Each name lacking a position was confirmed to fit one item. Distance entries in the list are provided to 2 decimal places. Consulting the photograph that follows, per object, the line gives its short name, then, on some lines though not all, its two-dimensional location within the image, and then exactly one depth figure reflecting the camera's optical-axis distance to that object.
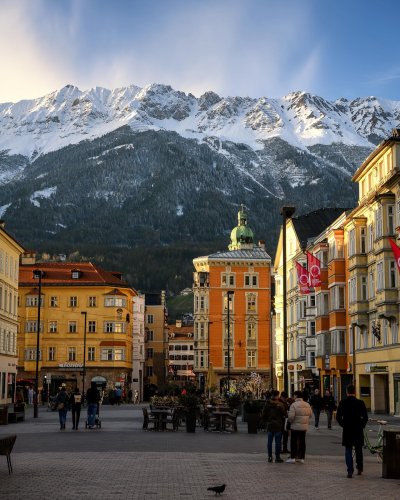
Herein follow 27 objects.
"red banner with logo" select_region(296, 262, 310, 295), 55.75
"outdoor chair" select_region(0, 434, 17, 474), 18.86
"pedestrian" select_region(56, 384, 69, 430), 38.66
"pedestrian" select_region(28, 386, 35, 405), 74.66
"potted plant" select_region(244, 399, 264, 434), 36.72
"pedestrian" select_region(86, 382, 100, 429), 39.00
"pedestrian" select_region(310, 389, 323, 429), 42.12
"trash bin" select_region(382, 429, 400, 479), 19.33
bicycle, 22.45
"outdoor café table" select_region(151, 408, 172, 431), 38.50
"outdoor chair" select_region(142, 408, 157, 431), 38.50
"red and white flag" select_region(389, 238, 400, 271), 40.97
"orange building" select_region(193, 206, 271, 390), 120.12
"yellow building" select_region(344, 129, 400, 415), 53.41
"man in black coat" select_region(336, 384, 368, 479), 19.80
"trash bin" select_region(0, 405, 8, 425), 41.75
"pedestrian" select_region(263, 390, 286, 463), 23.91
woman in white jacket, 23.41
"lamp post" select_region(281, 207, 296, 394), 36.53
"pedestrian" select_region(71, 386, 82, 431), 39.12
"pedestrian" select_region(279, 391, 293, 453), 25.80
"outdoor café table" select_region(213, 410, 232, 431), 37.81
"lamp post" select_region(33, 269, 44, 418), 51.58
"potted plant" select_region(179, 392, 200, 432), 37.34
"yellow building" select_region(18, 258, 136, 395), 106.75
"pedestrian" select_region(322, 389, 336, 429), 41.50
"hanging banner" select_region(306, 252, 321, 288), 55.06
